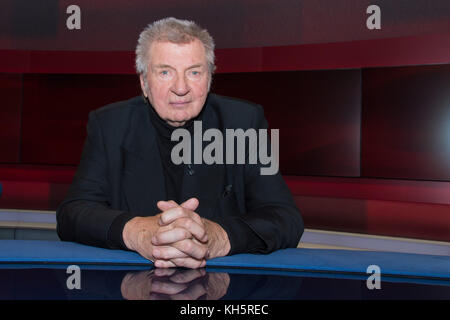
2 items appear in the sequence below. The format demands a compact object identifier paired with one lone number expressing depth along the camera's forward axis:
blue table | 0.80
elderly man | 1.20
